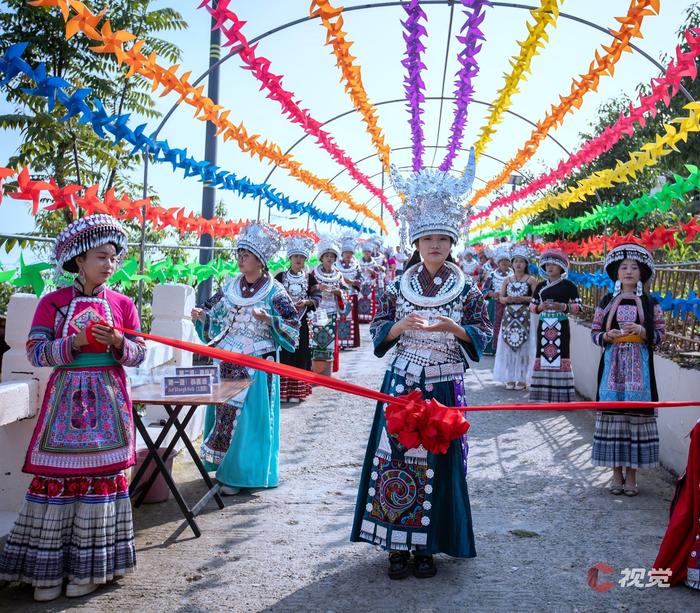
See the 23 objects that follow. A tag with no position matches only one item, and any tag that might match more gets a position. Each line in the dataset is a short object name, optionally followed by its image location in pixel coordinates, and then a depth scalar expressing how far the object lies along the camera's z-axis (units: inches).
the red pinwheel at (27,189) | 150.4
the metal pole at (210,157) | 358.9
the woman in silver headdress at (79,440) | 137.8
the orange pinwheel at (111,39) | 169.9
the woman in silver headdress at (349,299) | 541.0
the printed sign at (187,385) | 166.7
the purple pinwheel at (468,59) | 213.7
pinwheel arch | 168.6
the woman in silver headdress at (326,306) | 408.5
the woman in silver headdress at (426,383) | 152.7
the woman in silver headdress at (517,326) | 398.0
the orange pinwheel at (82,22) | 158.2
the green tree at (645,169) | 406.6
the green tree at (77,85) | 408.5
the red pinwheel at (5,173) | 131.6
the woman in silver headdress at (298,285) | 354.0
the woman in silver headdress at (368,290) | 735.7
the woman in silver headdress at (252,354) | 212.8
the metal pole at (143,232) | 234.3
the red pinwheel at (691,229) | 225.0
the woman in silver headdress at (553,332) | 343.0
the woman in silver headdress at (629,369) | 214.7
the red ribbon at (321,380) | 144.9
